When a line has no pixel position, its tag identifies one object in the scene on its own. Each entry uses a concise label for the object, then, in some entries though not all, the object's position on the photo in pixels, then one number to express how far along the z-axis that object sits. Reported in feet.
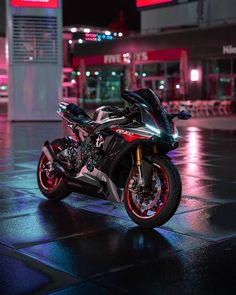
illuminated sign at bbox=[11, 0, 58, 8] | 77.82
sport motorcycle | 19.42
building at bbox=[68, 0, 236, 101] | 112.06
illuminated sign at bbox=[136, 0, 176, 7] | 102.94
